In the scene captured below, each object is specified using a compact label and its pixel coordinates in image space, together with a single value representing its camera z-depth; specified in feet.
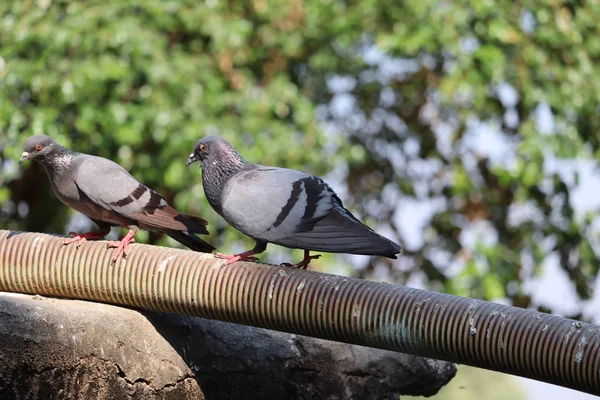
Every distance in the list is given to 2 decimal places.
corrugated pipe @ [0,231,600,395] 24.67
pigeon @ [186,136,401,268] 26.17
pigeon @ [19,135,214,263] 29.14
